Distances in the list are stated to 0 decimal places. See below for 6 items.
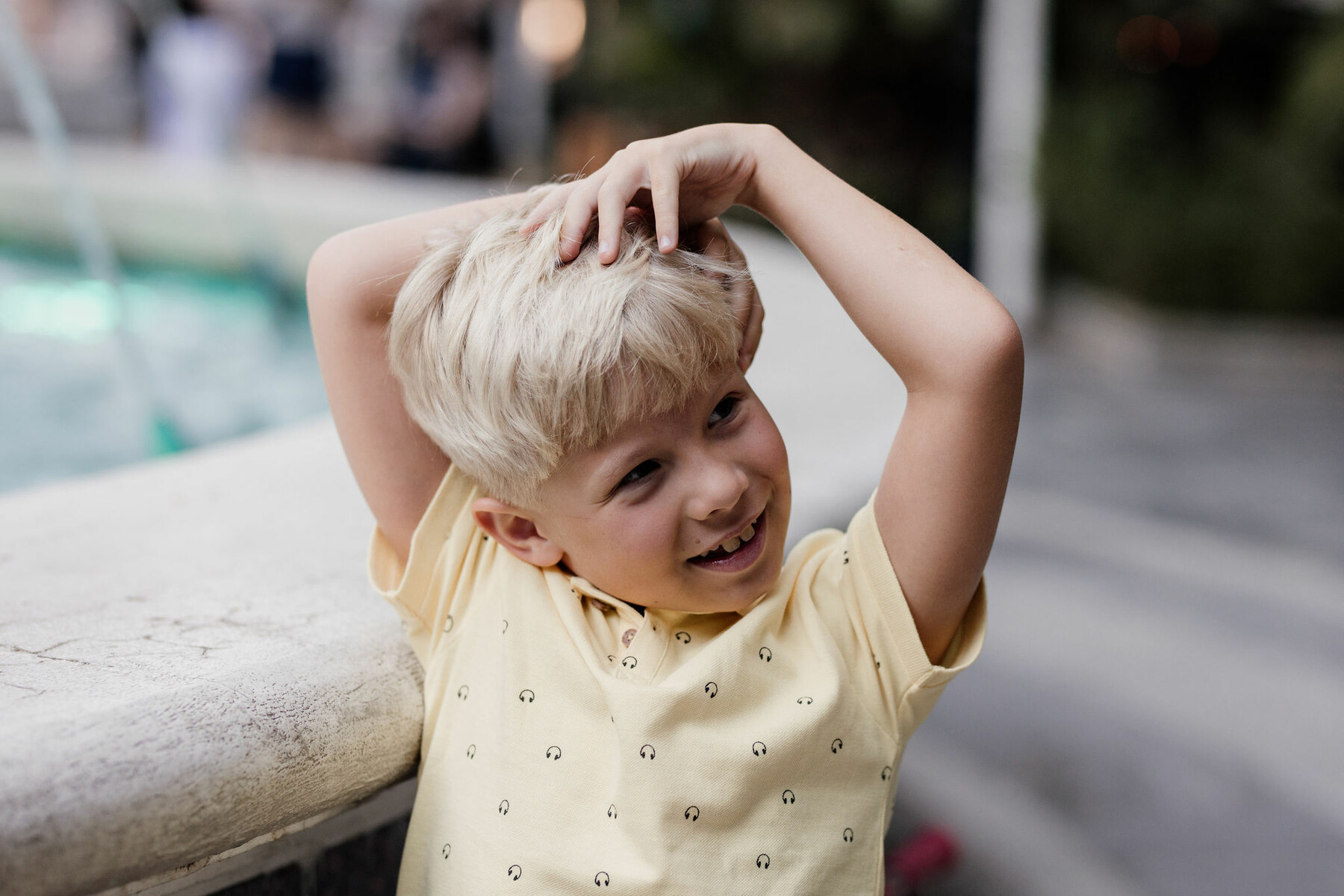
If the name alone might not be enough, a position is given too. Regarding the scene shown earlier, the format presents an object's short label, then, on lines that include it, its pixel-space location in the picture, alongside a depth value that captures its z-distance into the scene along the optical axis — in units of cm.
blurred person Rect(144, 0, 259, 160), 661
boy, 91
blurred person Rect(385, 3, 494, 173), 780
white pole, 519
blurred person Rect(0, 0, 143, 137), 730
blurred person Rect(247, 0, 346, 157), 761
